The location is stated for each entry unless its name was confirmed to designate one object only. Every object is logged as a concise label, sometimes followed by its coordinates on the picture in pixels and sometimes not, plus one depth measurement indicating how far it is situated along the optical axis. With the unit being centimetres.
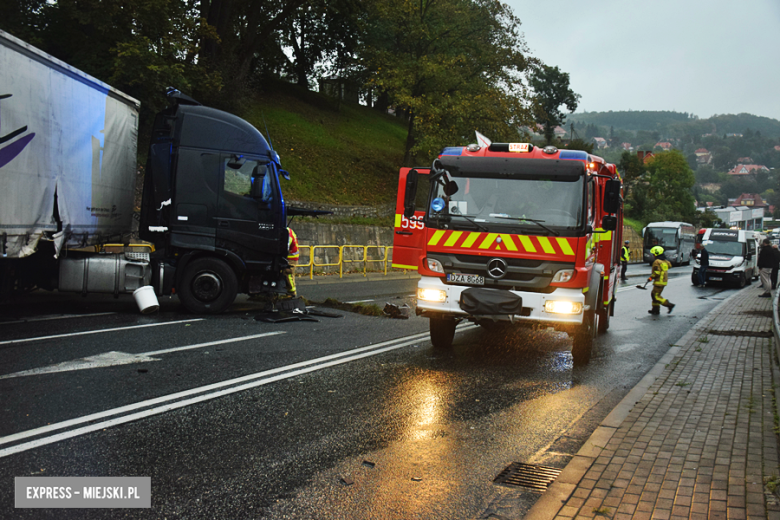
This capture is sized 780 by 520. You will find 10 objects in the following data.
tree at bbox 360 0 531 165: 3017
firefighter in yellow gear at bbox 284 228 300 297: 1109
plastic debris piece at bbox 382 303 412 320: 1163
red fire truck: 723
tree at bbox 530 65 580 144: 8912
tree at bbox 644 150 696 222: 9450
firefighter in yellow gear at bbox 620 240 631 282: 2452
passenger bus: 4703
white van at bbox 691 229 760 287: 2652
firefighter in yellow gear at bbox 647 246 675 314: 1409
